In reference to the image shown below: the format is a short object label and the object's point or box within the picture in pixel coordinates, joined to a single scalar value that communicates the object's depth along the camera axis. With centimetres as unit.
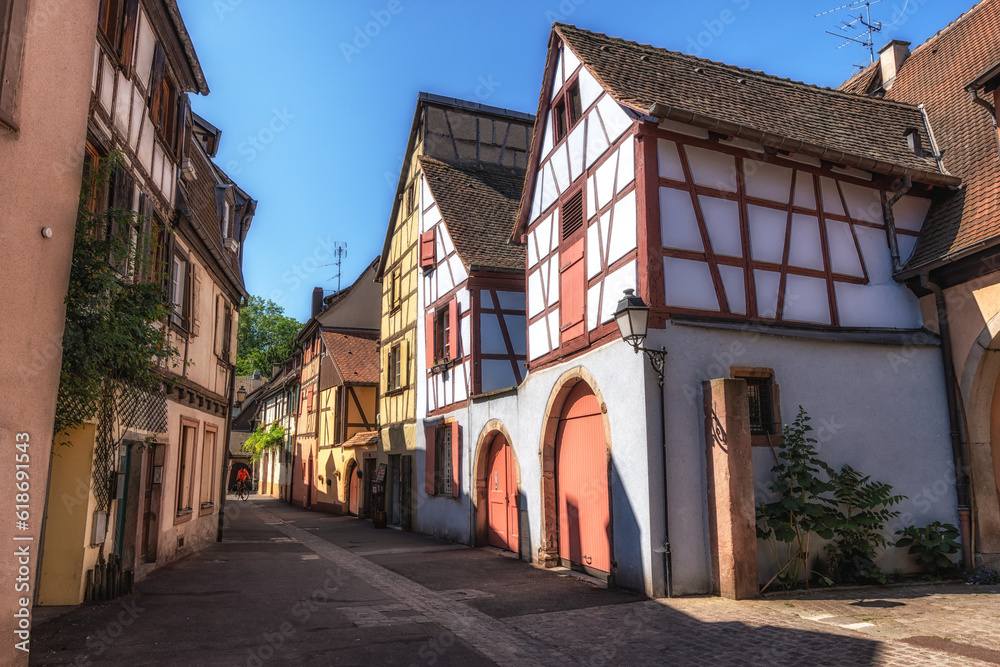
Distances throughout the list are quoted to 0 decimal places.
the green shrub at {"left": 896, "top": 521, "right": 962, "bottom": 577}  924
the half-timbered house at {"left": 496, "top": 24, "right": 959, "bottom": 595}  851
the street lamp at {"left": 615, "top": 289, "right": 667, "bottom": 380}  829
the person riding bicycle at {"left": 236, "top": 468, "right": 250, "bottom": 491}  4619
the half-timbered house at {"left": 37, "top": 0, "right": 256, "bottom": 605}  814
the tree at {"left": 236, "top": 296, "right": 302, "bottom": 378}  5344
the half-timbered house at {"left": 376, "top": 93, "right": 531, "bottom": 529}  1855
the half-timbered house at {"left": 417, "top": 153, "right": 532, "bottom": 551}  1491
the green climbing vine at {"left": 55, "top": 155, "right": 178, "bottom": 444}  632
